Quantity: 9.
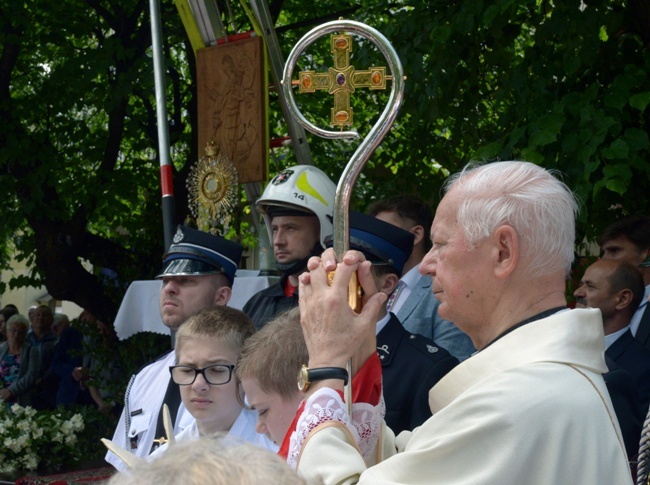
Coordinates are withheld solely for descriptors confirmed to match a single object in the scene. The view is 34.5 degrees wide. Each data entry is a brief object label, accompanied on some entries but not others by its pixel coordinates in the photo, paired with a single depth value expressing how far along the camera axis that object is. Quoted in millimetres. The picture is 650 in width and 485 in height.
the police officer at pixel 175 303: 4099
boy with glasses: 3570
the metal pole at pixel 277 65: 7273
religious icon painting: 6551
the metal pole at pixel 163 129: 6422
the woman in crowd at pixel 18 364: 11070
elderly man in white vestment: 2031
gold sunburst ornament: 6648
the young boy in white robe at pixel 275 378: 2902
